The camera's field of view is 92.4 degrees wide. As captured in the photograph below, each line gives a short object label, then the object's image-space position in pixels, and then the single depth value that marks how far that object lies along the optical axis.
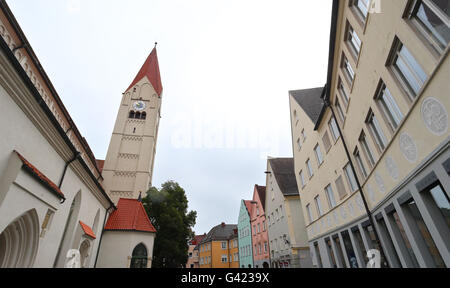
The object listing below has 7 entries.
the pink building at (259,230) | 27.43
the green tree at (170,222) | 22.33
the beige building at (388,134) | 4.48
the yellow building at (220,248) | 45.97
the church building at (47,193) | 6.15
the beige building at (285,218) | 18.89
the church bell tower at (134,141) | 34.34
